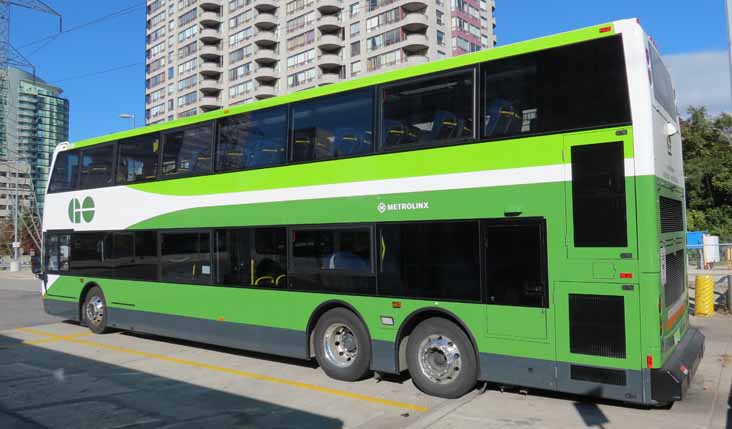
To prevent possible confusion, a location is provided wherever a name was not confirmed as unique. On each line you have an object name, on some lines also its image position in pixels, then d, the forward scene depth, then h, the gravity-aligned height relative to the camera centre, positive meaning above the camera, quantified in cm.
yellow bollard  1297 -136
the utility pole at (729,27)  734 +268
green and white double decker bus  584 +21
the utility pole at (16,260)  4538 -125
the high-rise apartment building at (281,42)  6356 +2518
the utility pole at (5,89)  4025 +1270
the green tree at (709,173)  4012 +446
